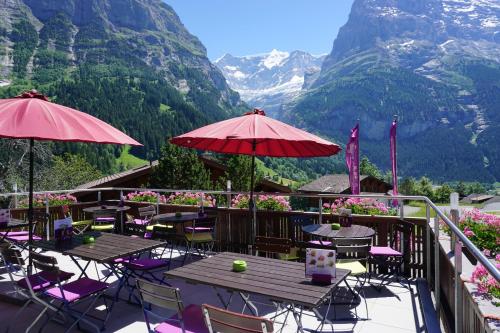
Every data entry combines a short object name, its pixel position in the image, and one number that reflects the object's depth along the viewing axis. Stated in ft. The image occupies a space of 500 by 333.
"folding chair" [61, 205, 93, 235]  24.18
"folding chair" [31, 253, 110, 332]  13.02
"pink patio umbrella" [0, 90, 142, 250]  13.44
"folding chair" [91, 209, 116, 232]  25.66
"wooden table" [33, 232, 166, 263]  14.67
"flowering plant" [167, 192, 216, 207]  30.37
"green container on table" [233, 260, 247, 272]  12.66
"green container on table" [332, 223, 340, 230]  20.08
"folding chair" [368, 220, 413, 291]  18.83
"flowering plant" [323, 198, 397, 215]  23.70
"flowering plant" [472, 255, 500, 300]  10.25
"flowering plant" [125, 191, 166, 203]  32.22
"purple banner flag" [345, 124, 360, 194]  40.96
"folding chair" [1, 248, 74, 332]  13.50
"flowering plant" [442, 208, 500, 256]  17.21
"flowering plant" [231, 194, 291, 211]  26.43
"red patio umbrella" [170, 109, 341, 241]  15.64
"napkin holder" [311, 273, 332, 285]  11.63
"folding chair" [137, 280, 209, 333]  10.08
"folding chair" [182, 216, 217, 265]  22.81
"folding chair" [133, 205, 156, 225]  25.57
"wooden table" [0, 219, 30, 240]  20.04
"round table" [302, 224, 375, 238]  18.70
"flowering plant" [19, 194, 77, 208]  31.73
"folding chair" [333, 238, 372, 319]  16.10
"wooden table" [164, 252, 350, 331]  10.59
